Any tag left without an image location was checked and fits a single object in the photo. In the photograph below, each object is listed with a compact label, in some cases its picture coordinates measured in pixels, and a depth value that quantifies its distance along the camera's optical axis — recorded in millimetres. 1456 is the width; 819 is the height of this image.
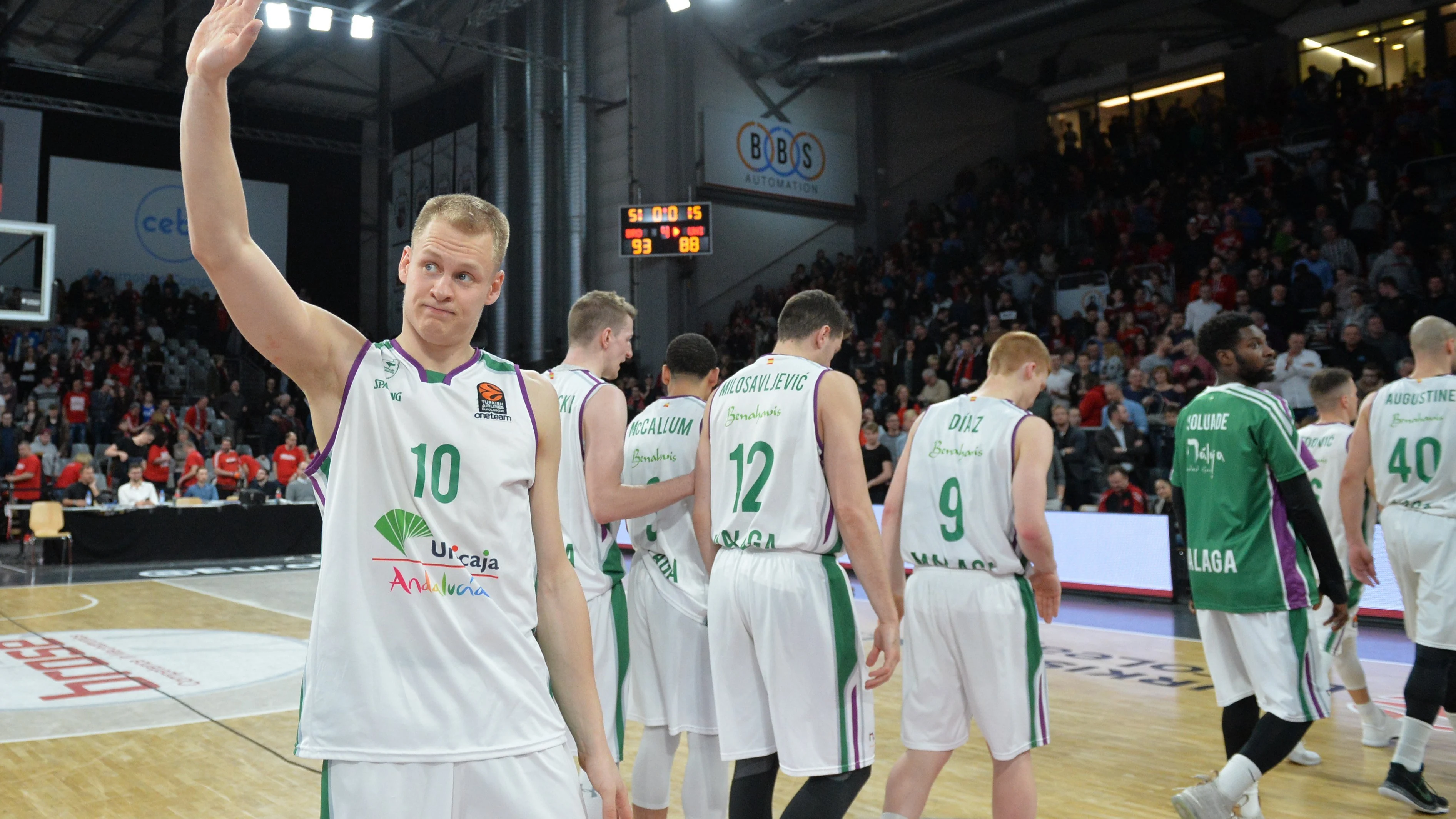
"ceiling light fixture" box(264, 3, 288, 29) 13984
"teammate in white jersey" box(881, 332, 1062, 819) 3703
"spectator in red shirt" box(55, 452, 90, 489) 16328
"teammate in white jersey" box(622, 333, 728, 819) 3812
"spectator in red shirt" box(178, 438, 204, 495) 16922
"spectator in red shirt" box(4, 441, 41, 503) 16375
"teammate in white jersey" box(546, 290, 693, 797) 3715
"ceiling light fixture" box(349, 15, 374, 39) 16062
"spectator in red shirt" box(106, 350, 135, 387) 21125
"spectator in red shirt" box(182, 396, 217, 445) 20094
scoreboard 17938
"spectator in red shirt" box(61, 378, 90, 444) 19000
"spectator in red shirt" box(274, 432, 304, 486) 18141
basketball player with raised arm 1923
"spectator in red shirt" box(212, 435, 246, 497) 17594
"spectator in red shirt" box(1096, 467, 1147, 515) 11039
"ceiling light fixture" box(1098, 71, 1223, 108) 21281
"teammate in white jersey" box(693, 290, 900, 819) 3340
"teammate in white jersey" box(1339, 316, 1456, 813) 4578
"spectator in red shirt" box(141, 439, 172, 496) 17625
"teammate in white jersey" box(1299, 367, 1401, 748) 6148
